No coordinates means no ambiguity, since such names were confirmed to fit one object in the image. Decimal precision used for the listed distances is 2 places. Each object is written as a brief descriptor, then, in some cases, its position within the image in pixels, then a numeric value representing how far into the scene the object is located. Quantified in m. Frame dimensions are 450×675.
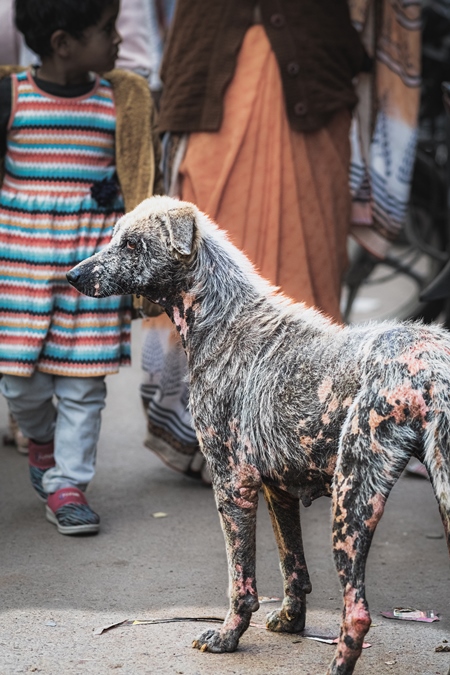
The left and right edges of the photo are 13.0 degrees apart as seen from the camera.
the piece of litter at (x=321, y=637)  5.54
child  7.15
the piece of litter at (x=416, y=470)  8.85
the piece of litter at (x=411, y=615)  5.93
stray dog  4.62
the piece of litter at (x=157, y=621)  5.77
